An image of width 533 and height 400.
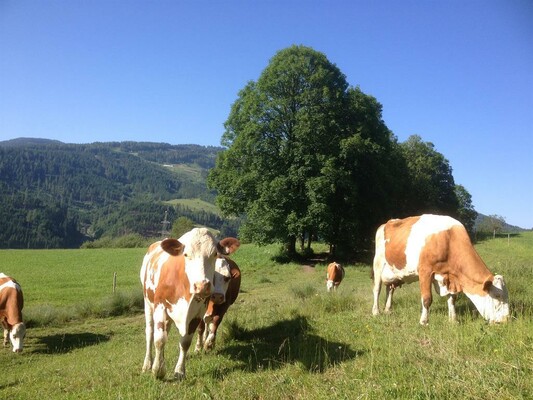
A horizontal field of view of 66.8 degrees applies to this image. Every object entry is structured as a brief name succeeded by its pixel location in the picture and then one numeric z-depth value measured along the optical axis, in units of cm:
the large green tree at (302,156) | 3006
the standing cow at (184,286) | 621
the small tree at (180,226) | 6779
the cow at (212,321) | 839
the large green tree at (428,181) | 4725
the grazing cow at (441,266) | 774
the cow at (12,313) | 1245
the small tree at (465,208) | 5909
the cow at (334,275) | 1990
